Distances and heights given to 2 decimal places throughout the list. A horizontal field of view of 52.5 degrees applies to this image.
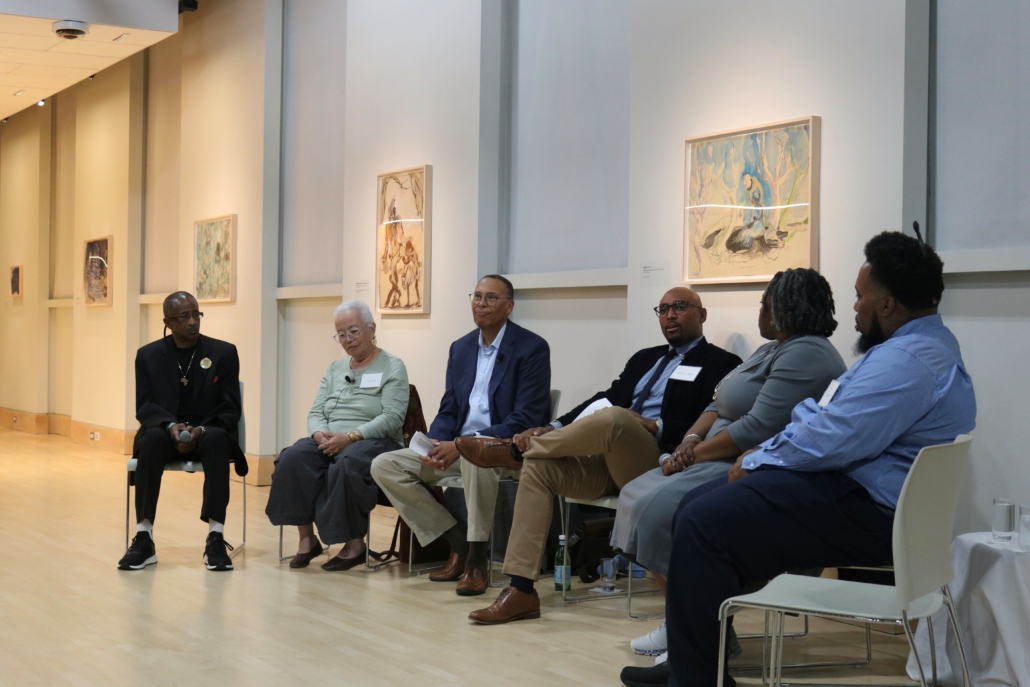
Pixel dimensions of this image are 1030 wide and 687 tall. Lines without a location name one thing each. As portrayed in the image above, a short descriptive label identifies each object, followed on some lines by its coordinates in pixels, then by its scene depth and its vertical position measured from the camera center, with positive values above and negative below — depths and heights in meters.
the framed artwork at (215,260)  9.02 +0.50
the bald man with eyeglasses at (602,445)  4.21 -0.51
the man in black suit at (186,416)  5.38 -0.54
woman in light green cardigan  5.23 -0.66
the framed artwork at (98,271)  11.16 +0.47
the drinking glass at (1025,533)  3.17 -0.62
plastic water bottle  4.73 -1.15
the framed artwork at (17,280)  13.45 +0.43
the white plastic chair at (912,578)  2.46 -0.62
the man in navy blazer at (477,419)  4.93 -0.50
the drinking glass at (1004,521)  3.32 -0.62
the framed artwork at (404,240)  6.67 +0.52
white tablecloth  3.08 -0.88
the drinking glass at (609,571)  5.02 -1.21
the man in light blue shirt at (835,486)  2.94 -0.47
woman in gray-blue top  3.64 -0.30
